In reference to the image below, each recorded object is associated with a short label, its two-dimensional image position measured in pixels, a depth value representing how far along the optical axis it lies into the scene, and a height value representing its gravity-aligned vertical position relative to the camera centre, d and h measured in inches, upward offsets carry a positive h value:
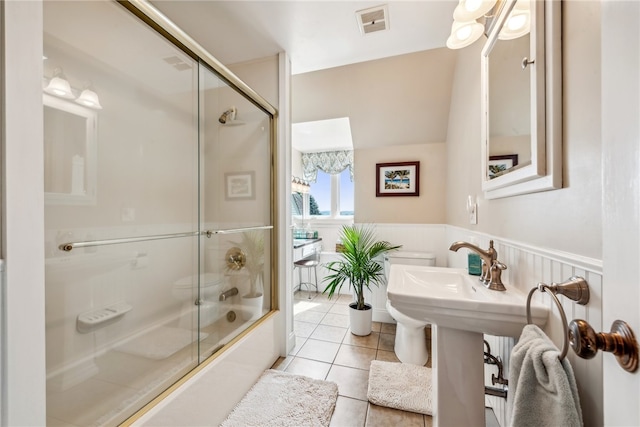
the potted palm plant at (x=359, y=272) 93.4 -22.3
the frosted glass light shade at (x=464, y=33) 50.7 +36.2
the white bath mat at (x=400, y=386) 59.6 -44.7
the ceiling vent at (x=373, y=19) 59.1 +46.8
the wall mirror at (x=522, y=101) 31.3 +16.8
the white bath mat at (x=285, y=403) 54.6 -44.4
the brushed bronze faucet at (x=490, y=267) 42.7 -9.6
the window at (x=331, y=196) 159.8 +10.5
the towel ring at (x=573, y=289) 25.6 -8.1
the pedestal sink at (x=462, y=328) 35.1 -16.7
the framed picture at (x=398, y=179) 106.9 +14.0
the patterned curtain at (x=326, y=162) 156.6 +30.9
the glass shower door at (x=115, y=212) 46.3 +0.1
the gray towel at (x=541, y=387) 22.6 -16.9
